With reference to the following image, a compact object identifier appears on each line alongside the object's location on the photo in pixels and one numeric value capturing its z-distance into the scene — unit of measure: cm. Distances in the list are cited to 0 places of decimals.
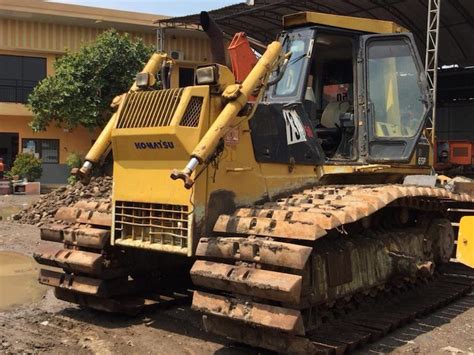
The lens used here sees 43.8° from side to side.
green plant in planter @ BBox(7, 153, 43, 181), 2295
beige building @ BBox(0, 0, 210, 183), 2750
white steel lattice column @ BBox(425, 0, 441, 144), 1535
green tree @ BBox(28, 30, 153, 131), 2402
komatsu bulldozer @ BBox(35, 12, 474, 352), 457
